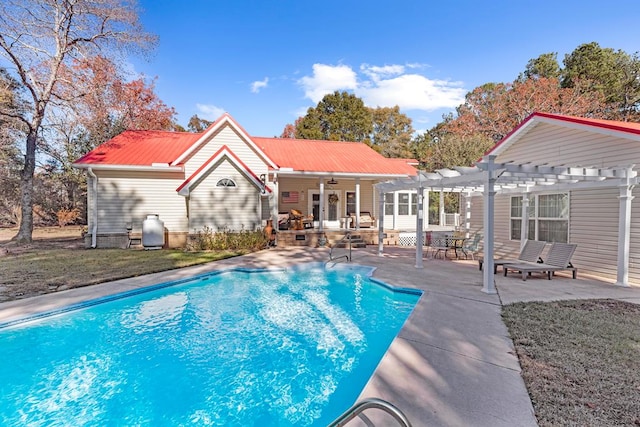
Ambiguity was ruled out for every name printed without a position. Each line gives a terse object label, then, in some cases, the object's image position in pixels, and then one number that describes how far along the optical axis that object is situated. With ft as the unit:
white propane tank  47.52
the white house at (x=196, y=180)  48.42
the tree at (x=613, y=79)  85.30
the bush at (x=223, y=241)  47.21
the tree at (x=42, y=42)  50.21
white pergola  23.84
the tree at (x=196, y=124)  132.87
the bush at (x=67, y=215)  74.23
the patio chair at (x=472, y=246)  39.58
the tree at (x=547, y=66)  101.22
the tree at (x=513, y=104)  84.43
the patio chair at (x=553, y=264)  28.86
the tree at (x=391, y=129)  131.19
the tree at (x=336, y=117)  117.29
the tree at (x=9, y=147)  54.60
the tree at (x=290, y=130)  127.15
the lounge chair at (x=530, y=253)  32.22
